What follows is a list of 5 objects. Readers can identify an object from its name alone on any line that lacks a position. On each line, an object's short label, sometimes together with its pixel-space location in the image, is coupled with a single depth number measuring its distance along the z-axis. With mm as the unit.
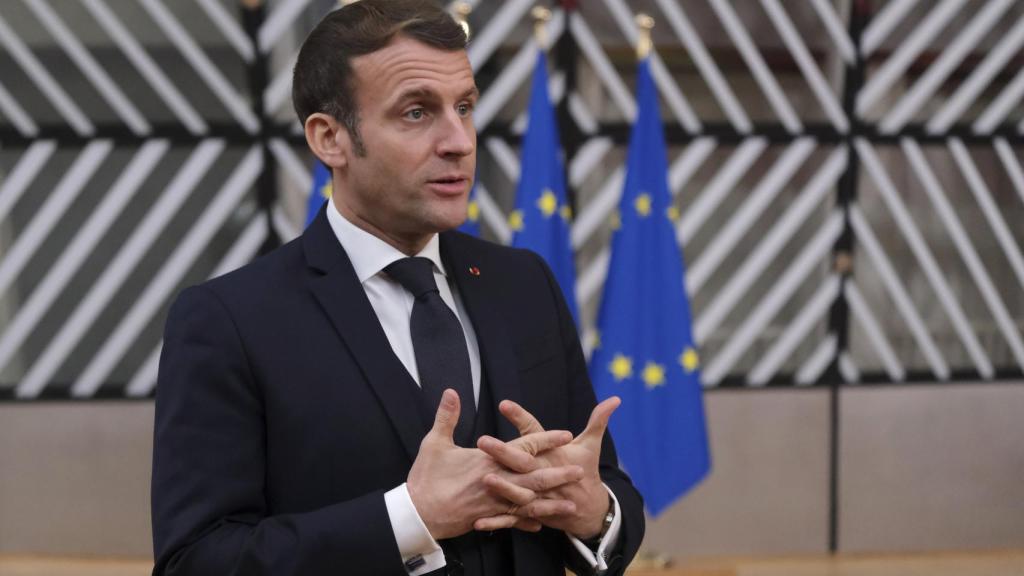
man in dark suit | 2006
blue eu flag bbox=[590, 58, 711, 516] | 6348
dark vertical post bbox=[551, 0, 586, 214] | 7402
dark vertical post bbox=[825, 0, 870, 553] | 7602
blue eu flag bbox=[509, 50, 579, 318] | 6305
